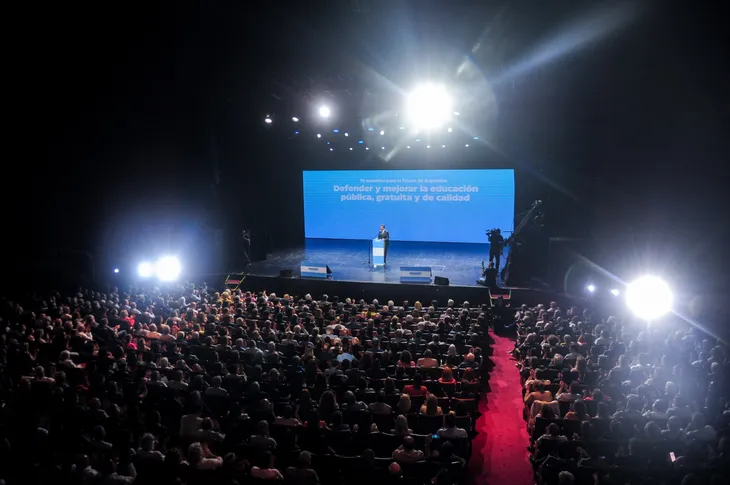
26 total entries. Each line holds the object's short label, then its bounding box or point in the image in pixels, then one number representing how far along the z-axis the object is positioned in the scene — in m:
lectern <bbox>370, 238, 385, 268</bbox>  19.12
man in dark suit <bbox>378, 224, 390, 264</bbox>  18.97
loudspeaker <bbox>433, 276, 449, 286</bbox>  16.00
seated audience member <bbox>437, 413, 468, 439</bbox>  6.96
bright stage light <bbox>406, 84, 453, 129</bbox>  15.62
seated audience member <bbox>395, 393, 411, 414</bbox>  7.49
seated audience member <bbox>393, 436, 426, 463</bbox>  6.32
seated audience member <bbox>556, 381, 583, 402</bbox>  7.95
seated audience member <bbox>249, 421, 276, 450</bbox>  6.42
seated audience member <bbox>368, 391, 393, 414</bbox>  7.45
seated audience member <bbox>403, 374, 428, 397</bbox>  8.33
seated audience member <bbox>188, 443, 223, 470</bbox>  6.08
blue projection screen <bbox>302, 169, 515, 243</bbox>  21.66
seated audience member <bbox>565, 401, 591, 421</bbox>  7.24
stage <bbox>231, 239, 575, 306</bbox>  16.05
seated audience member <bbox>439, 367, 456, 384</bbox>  8.76
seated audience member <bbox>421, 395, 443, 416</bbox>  7.54
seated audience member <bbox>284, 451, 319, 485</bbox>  5.76
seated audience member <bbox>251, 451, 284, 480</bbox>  5.86
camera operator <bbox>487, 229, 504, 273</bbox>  17.19
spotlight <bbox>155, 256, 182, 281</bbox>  18.78
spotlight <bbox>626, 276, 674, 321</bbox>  14.07
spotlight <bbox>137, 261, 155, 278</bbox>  18.59
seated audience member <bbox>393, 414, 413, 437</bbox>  6.89
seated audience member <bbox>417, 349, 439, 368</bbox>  9.45
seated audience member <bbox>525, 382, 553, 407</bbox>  8.20
